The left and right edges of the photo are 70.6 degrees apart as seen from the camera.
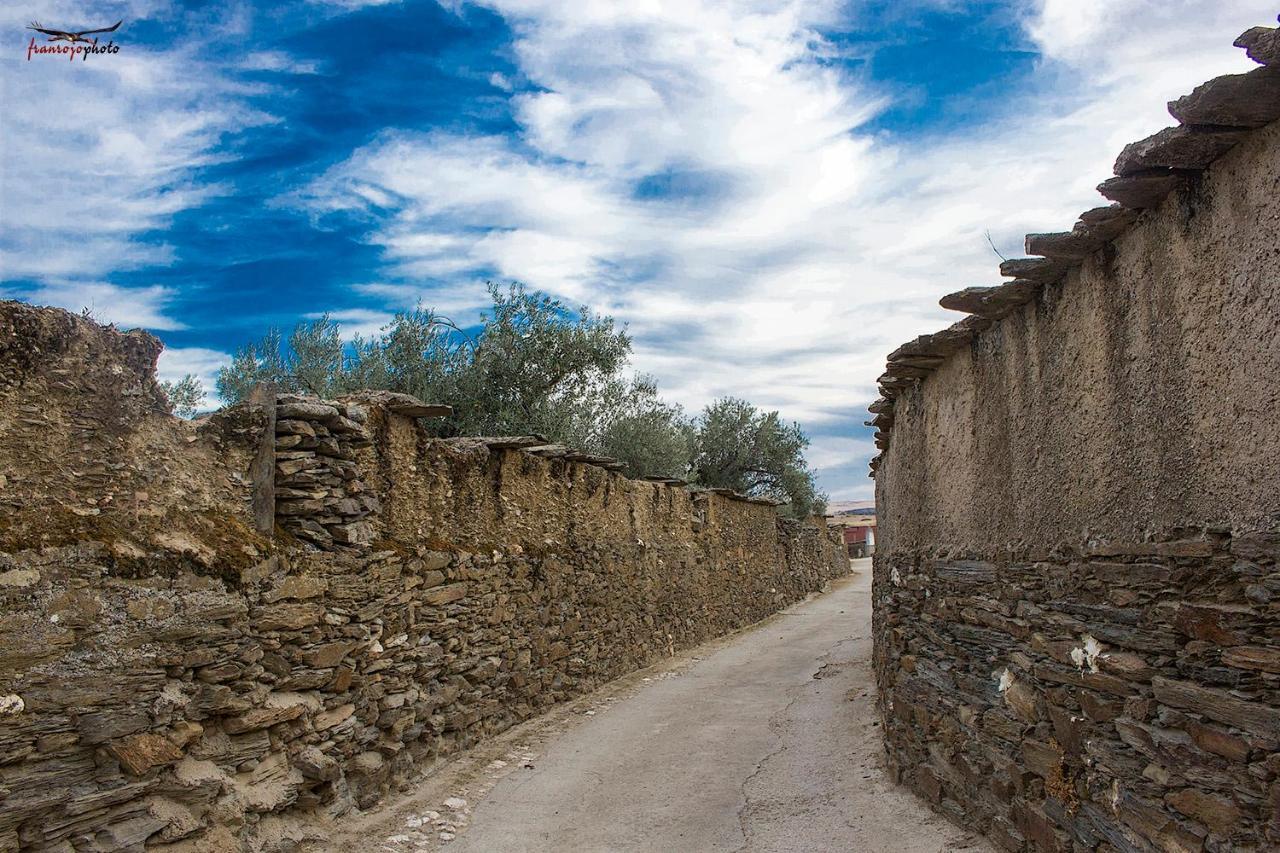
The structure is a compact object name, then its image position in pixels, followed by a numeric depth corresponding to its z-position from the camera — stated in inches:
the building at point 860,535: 1864.1
